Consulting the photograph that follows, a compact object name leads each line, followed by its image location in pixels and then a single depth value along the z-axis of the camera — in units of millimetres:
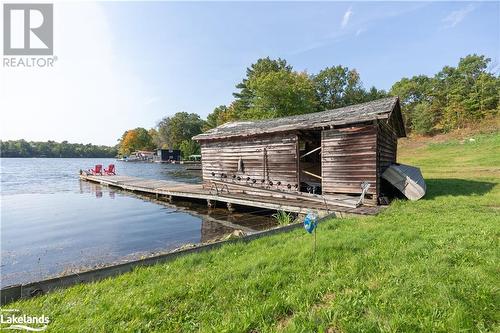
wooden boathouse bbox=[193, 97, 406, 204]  11945
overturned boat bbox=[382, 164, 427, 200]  11531
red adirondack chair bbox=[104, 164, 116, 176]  35444
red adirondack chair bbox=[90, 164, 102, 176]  35338
